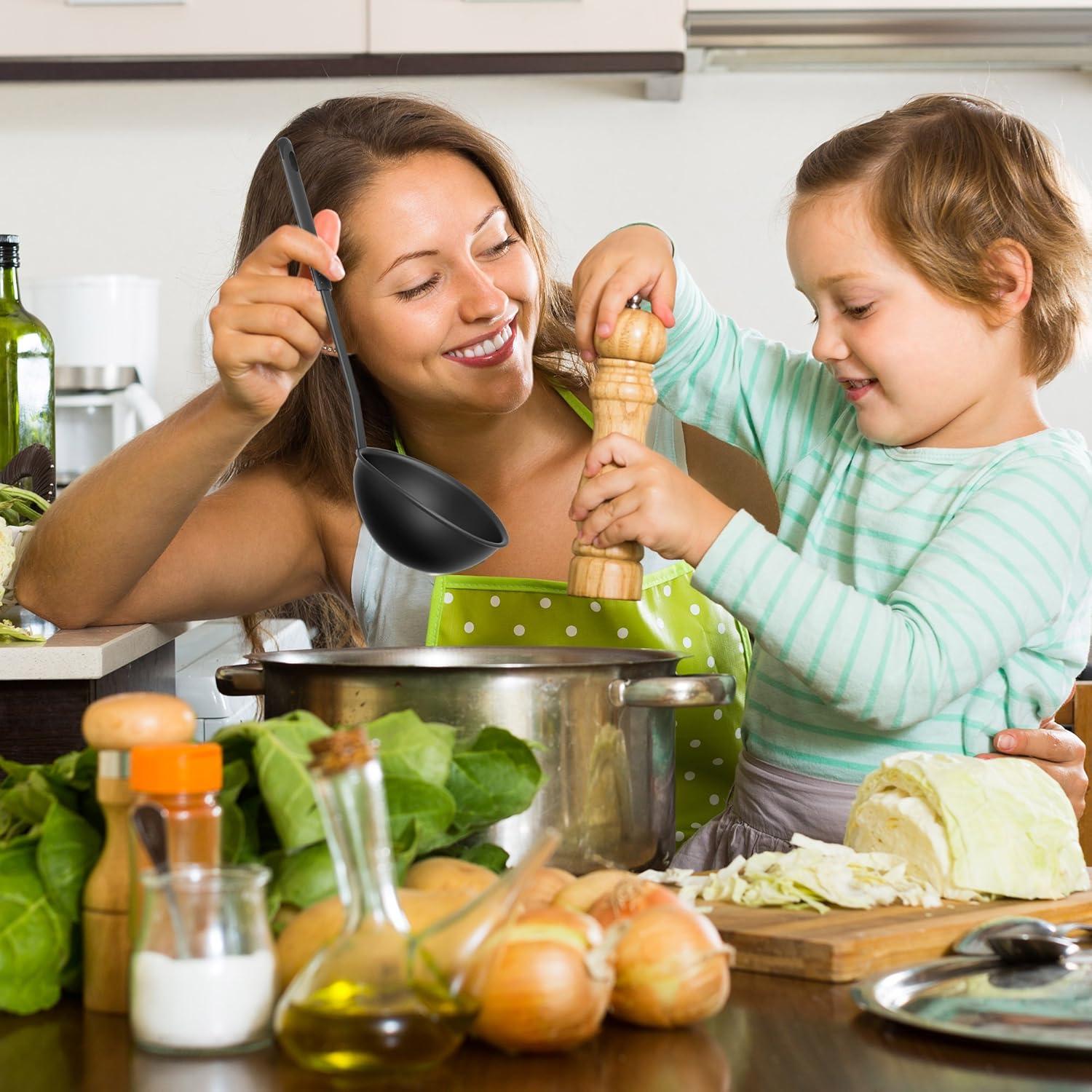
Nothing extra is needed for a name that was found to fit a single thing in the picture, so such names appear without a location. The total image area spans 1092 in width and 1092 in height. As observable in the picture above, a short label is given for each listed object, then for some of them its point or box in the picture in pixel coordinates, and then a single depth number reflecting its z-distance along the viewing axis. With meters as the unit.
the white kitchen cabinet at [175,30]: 2.50
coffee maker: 2.87
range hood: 2.50
